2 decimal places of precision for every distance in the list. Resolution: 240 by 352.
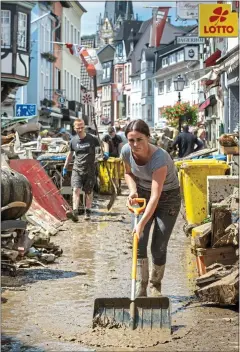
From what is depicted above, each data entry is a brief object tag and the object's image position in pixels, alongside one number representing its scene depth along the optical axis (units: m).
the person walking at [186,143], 20.78
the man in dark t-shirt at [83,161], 14.10
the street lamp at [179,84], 35.38
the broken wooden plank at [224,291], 6.66
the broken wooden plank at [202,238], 7.69
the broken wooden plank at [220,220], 7.59
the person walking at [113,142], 20.79
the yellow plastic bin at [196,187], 11.12
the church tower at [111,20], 158.50
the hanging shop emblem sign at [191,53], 32.25
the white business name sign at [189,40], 27.52
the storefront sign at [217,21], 19.84
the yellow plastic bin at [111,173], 18.83
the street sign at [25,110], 29.39
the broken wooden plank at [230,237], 7.41
